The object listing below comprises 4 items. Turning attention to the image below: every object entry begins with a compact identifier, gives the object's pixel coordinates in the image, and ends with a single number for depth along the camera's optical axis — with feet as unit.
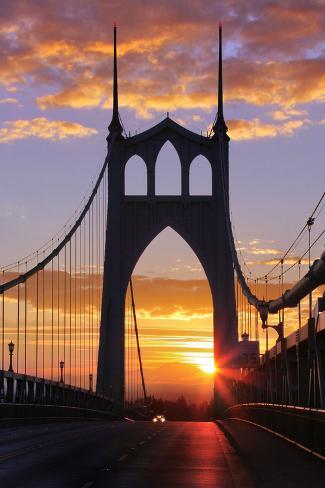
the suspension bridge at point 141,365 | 78.89
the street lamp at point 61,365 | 237.53
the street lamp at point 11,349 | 175.78
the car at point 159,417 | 380.37
